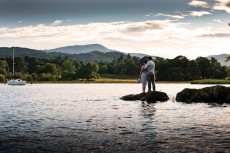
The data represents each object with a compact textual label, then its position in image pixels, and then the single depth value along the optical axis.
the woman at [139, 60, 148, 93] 33.56
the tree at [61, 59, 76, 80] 178.94
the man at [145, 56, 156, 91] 32.69
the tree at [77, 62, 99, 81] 179.00
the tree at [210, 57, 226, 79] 148.60
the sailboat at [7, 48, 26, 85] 125.88
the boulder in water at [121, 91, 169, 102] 32.06
